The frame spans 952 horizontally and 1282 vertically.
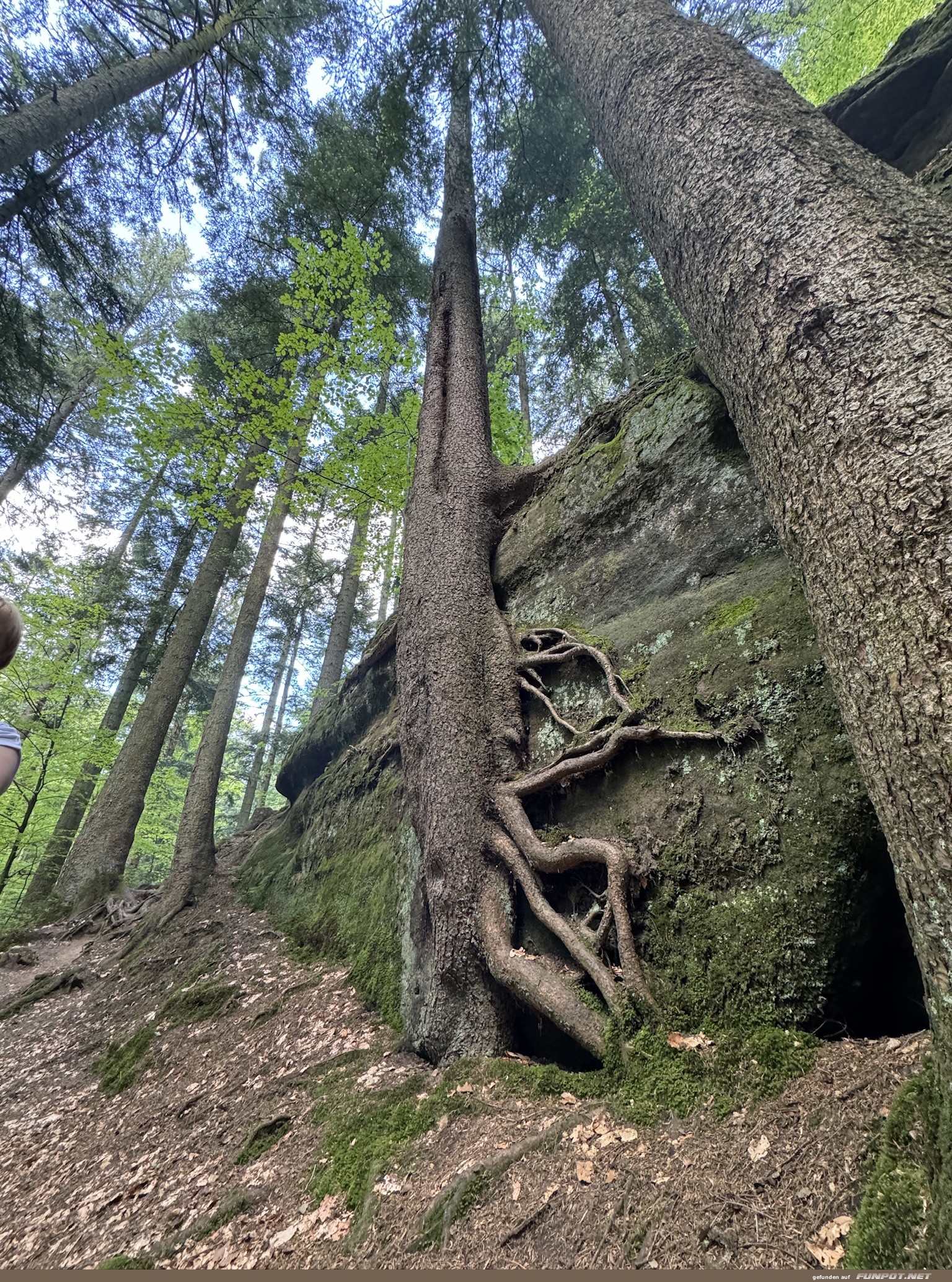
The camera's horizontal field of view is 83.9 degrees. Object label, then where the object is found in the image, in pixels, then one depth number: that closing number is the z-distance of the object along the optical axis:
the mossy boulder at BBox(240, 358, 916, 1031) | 2.16
